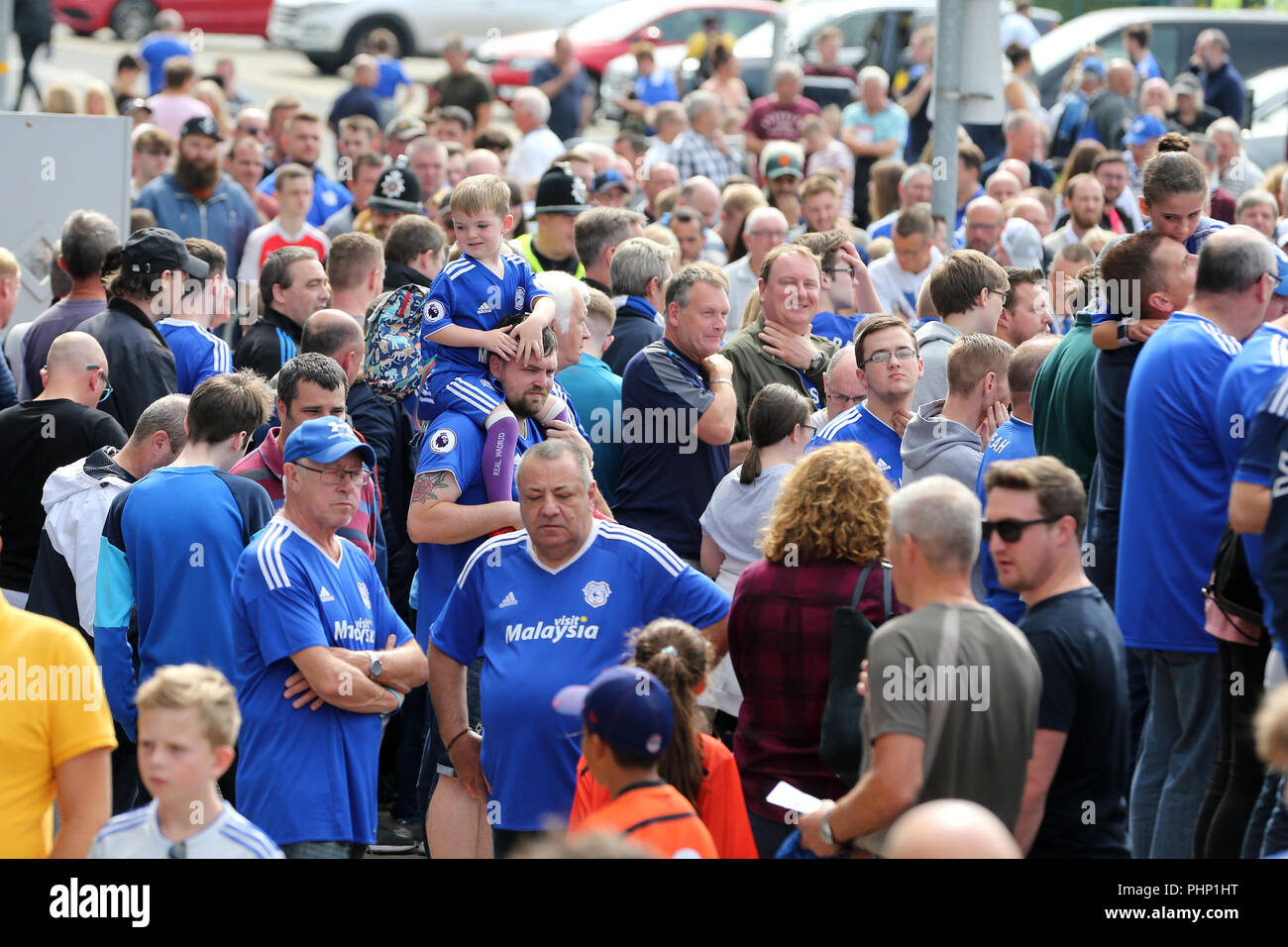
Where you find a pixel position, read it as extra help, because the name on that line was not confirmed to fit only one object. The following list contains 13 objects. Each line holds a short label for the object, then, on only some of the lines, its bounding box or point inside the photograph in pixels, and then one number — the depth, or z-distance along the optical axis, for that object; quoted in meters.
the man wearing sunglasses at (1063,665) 8.22
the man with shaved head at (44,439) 12.87
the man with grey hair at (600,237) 17.48
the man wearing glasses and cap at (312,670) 9.67
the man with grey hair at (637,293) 15.96
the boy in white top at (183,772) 7.73
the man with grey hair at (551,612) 9.96
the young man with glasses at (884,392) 12.69
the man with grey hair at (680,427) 13.71
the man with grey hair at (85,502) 11.98
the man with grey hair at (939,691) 7.70
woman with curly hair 9.25
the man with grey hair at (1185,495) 10.57
